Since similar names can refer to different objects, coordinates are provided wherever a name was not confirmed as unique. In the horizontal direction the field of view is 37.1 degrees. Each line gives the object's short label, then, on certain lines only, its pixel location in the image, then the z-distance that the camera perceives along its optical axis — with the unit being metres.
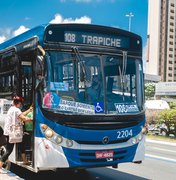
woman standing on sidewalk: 5.53
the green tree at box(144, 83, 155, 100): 75.45
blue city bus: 5.09
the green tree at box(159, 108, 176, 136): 16.77
